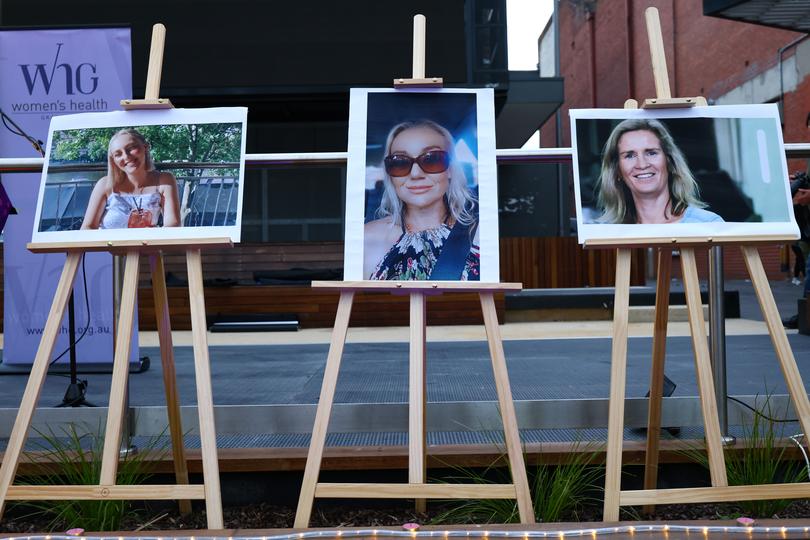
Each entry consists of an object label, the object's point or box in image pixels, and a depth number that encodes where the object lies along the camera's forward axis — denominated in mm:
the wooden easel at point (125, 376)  1911
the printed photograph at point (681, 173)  2096
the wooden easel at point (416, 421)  1901
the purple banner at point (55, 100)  4473
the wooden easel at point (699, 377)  1894
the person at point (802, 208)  4840
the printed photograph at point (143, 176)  2139
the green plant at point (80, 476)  2080
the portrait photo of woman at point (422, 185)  2150
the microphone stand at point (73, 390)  2973
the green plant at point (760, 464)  2146
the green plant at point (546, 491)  2104
